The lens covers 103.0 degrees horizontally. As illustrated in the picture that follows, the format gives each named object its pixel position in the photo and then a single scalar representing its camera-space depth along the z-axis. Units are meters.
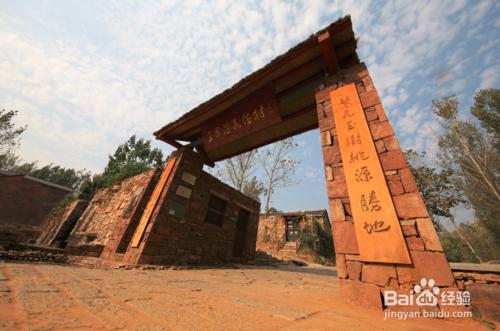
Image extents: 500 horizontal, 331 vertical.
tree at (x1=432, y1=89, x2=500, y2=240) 12.91
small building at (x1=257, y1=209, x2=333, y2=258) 14.12
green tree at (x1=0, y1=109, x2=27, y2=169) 19.64
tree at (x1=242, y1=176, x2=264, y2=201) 19.33
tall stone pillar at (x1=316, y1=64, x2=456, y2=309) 1.79
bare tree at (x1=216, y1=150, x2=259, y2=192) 17.03
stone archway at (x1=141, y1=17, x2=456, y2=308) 1.89
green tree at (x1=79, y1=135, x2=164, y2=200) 12.75
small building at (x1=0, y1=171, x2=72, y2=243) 17.66
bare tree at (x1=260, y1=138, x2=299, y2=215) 17.69
